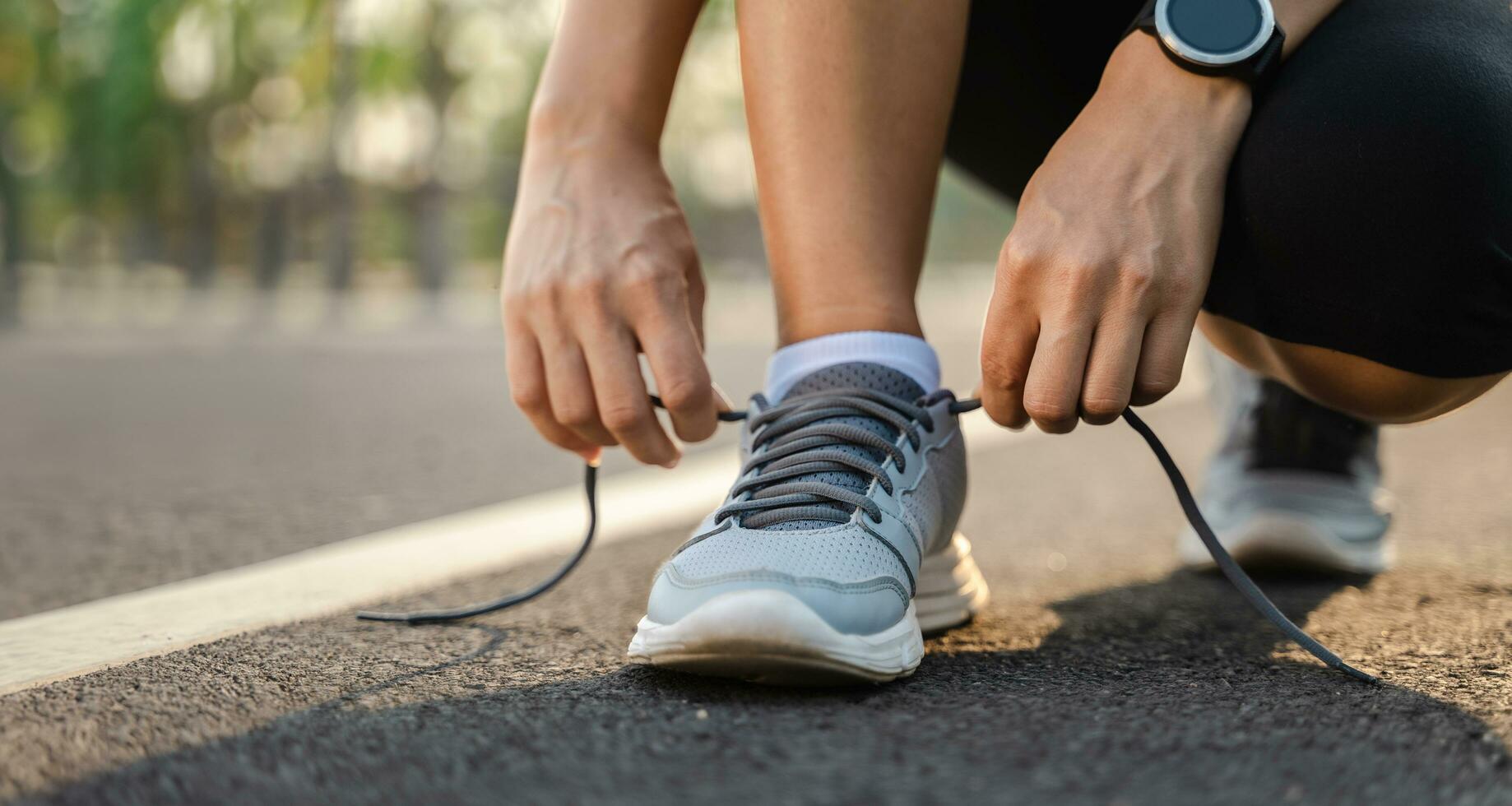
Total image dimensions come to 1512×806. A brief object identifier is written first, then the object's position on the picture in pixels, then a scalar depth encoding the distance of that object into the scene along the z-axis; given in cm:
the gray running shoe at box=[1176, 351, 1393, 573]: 141
